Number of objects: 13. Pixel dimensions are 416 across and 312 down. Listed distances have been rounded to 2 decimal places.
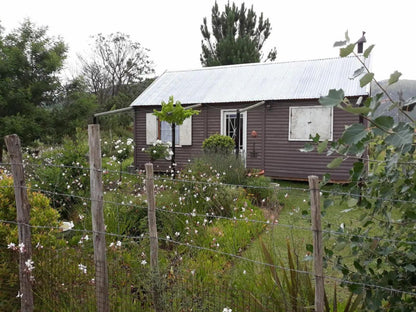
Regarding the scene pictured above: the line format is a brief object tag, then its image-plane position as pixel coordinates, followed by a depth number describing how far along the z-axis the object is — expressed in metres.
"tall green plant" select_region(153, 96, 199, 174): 9.34
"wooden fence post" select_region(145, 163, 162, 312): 2.87
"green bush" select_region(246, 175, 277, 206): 7.74
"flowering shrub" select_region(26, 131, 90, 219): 6.16
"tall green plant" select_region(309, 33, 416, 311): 1.62
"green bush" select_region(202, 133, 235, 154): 10.30
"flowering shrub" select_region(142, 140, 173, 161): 10.07
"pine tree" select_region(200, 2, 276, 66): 22.42
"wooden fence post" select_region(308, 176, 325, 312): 2.18
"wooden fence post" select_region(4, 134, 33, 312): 3.03
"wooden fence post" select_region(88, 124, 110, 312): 2.82
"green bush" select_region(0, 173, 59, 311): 3.27
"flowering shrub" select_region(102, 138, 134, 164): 9.90
